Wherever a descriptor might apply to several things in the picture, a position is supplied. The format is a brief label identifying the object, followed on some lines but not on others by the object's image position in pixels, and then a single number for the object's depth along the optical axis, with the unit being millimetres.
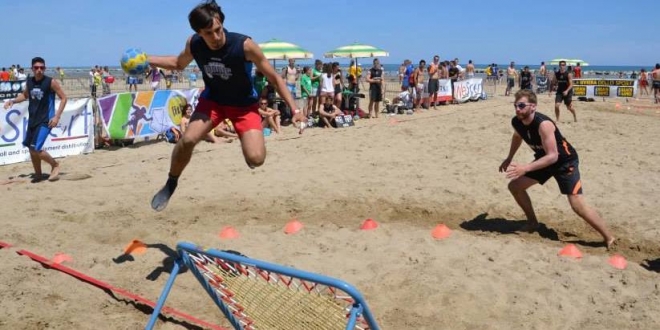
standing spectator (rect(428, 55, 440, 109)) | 19062
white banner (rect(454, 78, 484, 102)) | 21656
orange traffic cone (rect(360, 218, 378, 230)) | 6211
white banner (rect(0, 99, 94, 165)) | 10328
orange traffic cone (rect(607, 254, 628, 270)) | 5125
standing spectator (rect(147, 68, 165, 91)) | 19406
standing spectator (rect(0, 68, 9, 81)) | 25783
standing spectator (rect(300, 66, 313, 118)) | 15047
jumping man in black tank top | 4633
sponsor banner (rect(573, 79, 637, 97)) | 22828
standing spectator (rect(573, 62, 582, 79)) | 27089
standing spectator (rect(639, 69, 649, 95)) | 27397
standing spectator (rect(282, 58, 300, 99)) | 15555
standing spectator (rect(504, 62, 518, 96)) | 26406
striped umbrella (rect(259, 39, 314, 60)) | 17922
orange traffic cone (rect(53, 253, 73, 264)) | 5137
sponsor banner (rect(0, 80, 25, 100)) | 14695
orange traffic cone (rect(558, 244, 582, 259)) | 5355
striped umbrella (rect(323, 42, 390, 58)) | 20586
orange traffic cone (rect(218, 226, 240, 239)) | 5973
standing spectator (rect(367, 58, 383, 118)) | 16188
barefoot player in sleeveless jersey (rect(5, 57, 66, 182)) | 8266
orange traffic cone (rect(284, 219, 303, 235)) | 6109
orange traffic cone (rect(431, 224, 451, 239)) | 5926
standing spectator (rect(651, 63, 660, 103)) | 22062
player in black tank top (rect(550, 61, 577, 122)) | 13977
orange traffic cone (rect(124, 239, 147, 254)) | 5410
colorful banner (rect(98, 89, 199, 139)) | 11906
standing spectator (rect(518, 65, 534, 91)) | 20781
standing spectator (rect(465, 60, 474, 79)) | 25312
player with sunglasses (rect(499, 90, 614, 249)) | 5512
